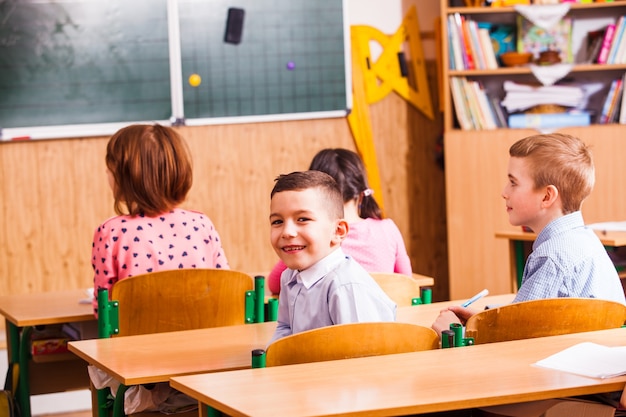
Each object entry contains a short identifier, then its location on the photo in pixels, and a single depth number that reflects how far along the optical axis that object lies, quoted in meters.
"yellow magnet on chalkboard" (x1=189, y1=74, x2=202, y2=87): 7.62
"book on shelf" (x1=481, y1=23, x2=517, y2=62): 8.28
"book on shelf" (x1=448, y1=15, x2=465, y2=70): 7.97
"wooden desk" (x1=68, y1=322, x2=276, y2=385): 3.05
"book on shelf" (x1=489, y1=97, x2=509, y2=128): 8.19
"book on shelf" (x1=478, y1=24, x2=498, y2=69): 8.07
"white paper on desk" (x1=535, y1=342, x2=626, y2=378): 2.59
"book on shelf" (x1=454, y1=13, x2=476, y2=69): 7.99
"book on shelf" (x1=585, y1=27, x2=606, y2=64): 8.18
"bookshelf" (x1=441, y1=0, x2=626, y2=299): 7.97
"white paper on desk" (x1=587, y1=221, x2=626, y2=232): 6.35
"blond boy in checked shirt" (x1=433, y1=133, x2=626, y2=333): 3.53
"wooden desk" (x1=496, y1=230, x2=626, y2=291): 6.73
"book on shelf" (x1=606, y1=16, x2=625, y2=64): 8.04
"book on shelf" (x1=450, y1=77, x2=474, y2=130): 8.08
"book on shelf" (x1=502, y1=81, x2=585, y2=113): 8.15
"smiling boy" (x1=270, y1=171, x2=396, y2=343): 3.19
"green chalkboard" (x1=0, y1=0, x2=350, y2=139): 7.23
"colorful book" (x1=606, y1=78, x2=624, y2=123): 8.10
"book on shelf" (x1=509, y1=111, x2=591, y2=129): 8.10
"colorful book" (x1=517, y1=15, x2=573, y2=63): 8.18
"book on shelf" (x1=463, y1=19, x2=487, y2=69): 8.02
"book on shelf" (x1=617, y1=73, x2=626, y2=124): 8.03
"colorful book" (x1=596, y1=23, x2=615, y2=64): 8.04
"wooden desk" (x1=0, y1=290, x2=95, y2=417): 4.70
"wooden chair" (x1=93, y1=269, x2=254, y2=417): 4.12
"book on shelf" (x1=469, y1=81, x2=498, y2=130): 8.10
